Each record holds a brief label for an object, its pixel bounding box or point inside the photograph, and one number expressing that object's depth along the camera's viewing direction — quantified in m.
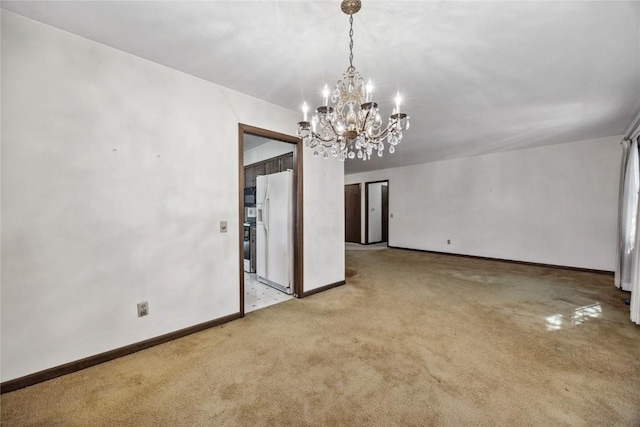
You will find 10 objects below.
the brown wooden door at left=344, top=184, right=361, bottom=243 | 8.30
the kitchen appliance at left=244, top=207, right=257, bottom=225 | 4.57
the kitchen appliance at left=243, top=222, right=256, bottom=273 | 4.36
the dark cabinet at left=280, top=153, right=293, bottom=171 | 3.96
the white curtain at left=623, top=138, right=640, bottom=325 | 2.54
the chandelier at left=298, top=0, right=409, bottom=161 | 1.75
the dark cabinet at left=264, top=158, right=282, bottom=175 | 4.25
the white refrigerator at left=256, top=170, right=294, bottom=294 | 3.46
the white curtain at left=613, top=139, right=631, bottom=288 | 3.67
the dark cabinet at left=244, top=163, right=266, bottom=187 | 4.71
